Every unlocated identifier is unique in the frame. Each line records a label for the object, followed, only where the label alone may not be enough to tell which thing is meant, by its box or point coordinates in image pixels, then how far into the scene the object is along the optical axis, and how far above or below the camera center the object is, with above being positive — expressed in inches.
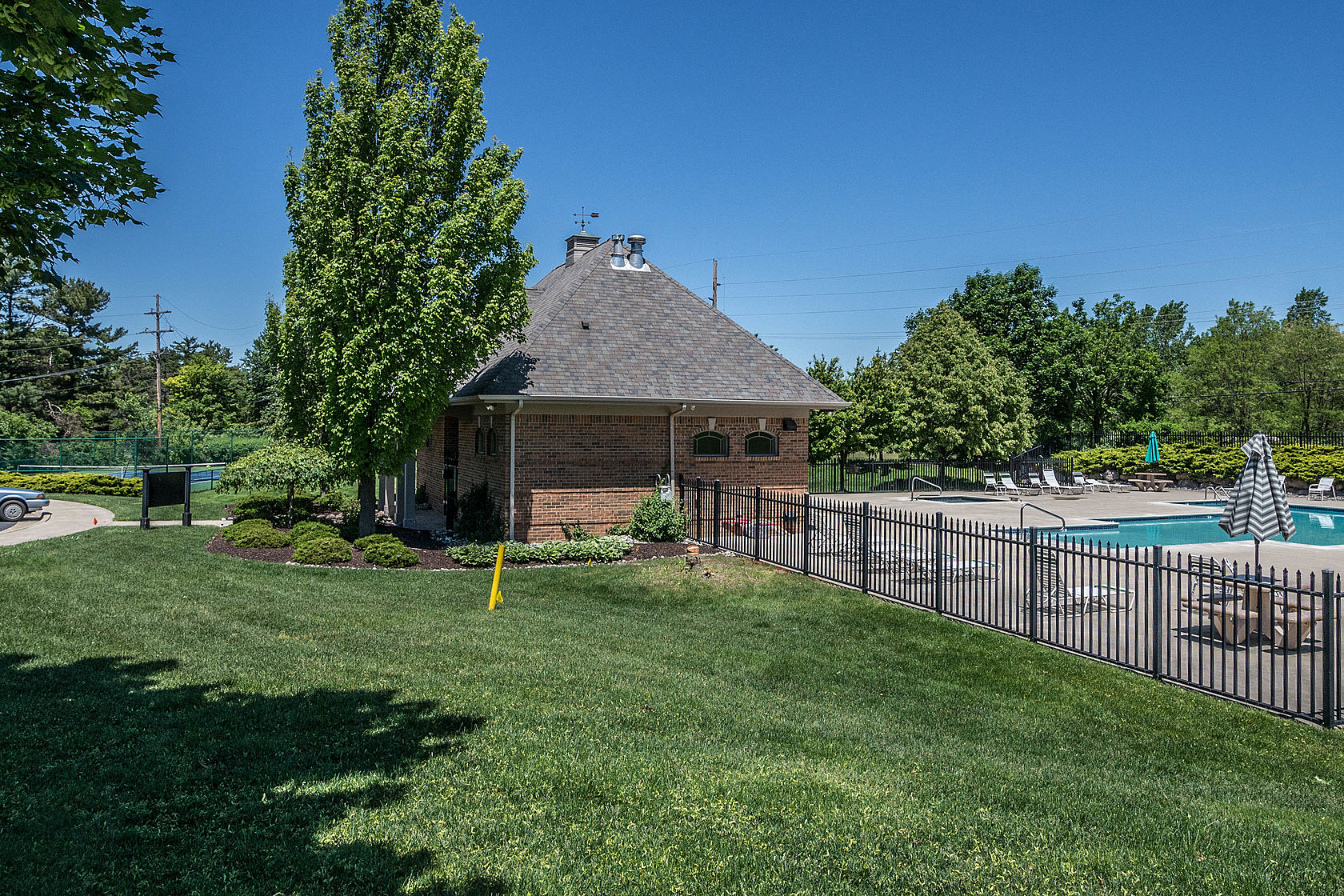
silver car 825.5 -64.6
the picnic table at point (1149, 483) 1327.5 -76.2
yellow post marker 450.3 -84.1
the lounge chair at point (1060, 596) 389.7 -81.9
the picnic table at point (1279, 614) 321.7 -82.2
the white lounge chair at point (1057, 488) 1274.6 -80.0
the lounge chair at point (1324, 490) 1138.0 -75.3
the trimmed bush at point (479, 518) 679.1 -67.9
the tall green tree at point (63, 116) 171.0 +77.5
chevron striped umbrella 408.5 -33.7
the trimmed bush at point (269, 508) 736.3 -62.4
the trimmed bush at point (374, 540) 607.8 -75.1
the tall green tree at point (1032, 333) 1808.8 +238.0
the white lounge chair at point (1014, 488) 1265.1 -80.1
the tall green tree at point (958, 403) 1352.1 +59.1
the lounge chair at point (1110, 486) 1353.3 -83.3
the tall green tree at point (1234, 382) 1707.7 +121.4
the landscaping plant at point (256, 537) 625.9 -74.8
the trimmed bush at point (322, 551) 588.7 -81.2
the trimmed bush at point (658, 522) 686.5 -70.2
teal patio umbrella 1342.3 -24.4
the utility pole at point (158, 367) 1939.0 +174.5
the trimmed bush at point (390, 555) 586.2 -84.0
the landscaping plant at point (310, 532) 623.0 -72.3
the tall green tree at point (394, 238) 573.6 +147.0
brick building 681.6 +29.4
